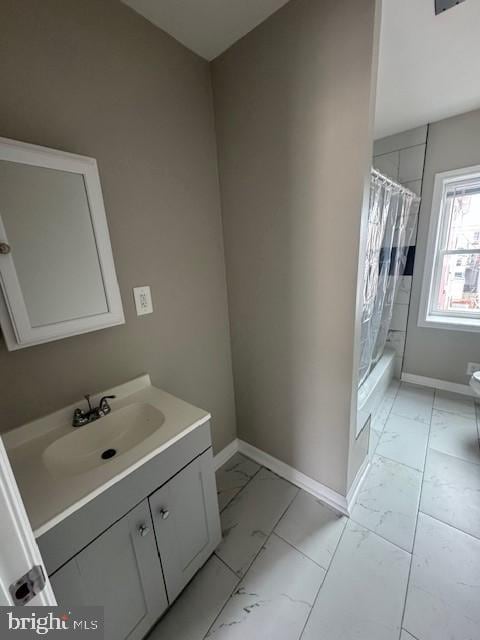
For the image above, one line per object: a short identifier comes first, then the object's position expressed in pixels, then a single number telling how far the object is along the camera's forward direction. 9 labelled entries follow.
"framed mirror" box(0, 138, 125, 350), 0.88
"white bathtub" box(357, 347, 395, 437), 1.70
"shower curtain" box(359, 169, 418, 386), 1.78
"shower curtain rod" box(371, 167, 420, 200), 1.66
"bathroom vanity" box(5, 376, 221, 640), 0.75
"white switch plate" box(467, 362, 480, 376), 2.38
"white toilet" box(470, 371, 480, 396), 1.97
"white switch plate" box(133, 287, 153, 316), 1.28
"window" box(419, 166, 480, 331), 2.30
